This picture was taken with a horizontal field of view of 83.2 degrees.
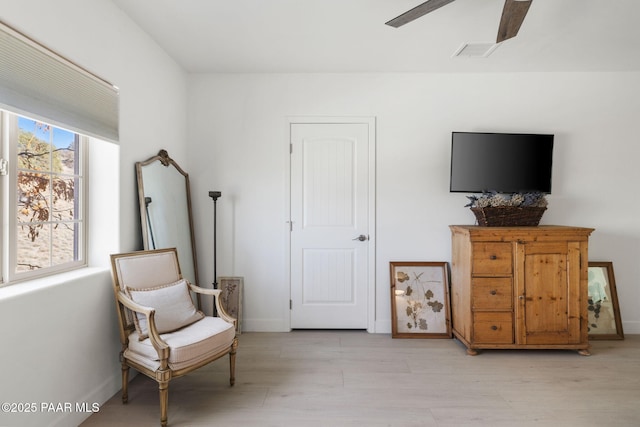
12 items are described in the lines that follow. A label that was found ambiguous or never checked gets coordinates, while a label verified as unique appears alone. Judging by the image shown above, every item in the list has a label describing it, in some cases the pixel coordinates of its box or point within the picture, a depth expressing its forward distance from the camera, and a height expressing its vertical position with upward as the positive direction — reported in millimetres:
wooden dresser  2996 -652
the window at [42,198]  1817 +69
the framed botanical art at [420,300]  3461 -879
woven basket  3150 -52
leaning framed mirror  2712 +13
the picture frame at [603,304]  3459 -912
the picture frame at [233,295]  3523 -833
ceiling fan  1902 +1098
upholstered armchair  2072 -751
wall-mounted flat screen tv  3371 +451
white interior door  3596 -148
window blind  1590 +629
